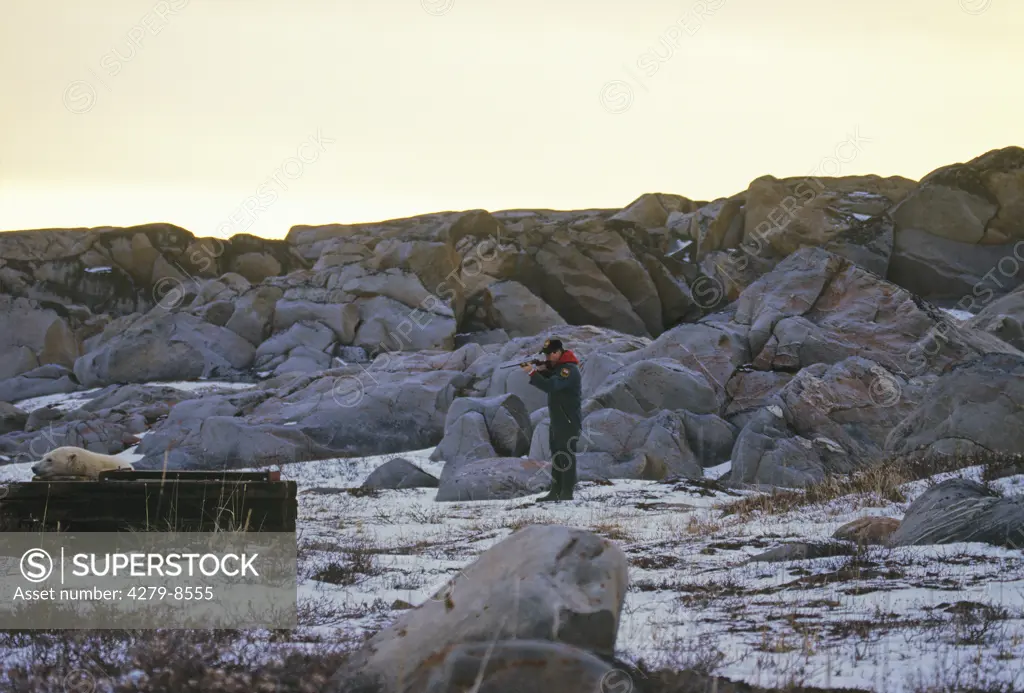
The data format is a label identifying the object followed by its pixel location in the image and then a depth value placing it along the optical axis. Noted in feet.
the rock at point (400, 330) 130.72
